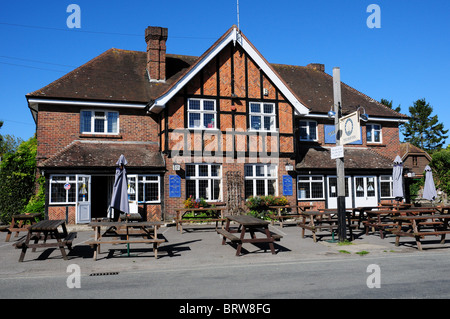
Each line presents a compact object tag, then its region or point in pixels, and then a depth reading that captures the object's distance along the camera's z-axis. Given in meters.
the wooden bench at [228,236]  9.20
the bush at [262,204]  17.98
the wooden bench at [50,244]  8.53
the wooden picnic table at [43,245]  8.58
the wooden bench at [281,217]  14.80
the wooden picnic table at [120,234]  8.83
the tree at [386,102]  65.12
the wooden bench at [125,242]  8.56
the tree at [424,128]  67.38
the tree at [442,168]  26.42
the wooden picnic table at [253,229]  9.20
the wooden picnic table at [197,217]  14.32
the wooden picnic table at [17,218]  11.80
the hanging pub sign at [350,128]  10.30
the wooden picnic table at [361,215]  13.66
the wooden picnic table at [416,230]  9.91
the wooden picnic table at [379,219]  11.78
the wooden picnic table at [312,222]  11.35
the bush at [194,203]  17.12
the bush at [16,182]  18.47
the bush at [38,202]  17.42
